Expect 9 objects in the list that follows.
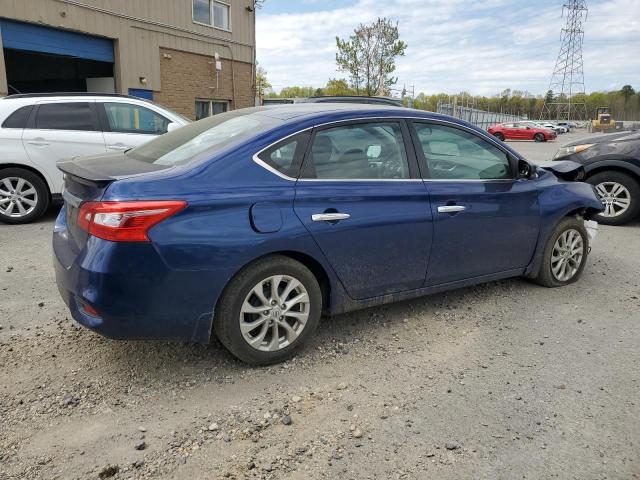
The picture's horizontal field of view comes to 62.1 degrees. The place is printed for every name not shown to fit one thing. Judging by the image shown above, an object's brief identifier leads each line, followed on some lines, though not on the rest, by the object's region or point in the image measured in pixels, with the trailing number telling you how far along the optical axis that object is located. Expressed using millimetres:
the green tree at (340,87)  34588
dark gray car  7500
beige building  13016
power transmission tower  91062
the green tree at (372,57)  33375
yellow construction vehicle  57625
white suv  6875
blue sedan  2812
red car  42281
